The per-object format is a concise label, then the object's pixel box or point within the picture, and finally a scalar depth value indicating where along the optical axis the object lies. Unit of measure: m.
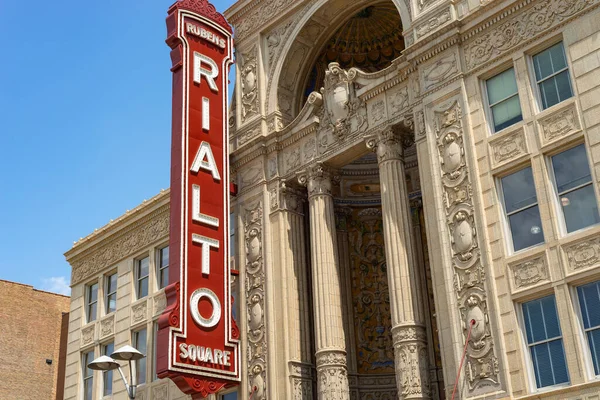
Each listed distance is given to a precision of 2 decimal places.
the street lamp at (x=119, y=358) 21.31
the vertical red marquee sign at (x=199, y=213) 24.83
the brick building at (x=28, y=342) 50.09
